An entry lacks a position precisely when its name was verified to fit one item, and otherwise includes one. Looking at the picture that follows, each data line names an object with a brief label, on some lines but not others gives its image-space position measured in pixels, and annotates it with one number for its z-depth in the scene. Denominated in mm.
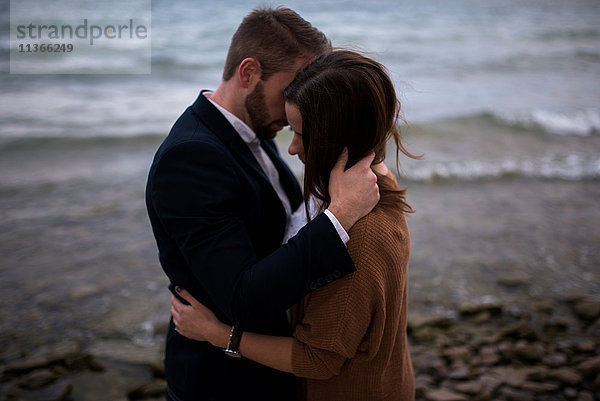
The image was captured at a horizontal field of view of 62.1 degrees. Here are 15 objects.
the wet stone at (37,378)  3551
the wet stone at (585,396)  3252
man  1562
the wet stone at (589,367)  3479
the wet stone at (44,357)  3742
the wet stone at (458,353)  3803
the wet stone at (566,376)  3412
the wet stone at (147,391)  3516
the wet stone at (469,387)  3430
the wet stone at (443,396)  3371
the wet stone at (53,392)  3447
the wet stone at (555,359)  3643
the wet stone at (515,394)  3312
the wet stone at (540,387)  3363
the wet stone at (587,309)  4176
